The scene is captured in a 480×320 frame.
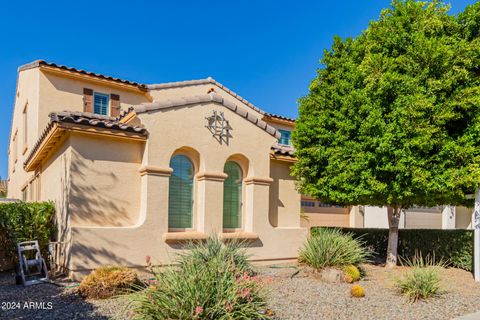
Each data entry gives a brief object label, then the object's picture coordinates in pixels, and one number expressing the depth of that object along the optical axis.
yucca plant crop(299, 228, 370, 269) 10.20
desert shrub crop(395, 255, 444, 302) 8.31
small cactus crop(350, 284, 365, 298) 8.38
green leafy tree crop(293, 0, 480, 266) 10.23
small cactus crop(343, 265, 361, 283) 9.86
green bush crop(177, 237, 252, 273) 7.59
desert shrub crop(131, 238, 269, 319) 5.27
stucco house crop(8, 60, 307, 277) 9.65
